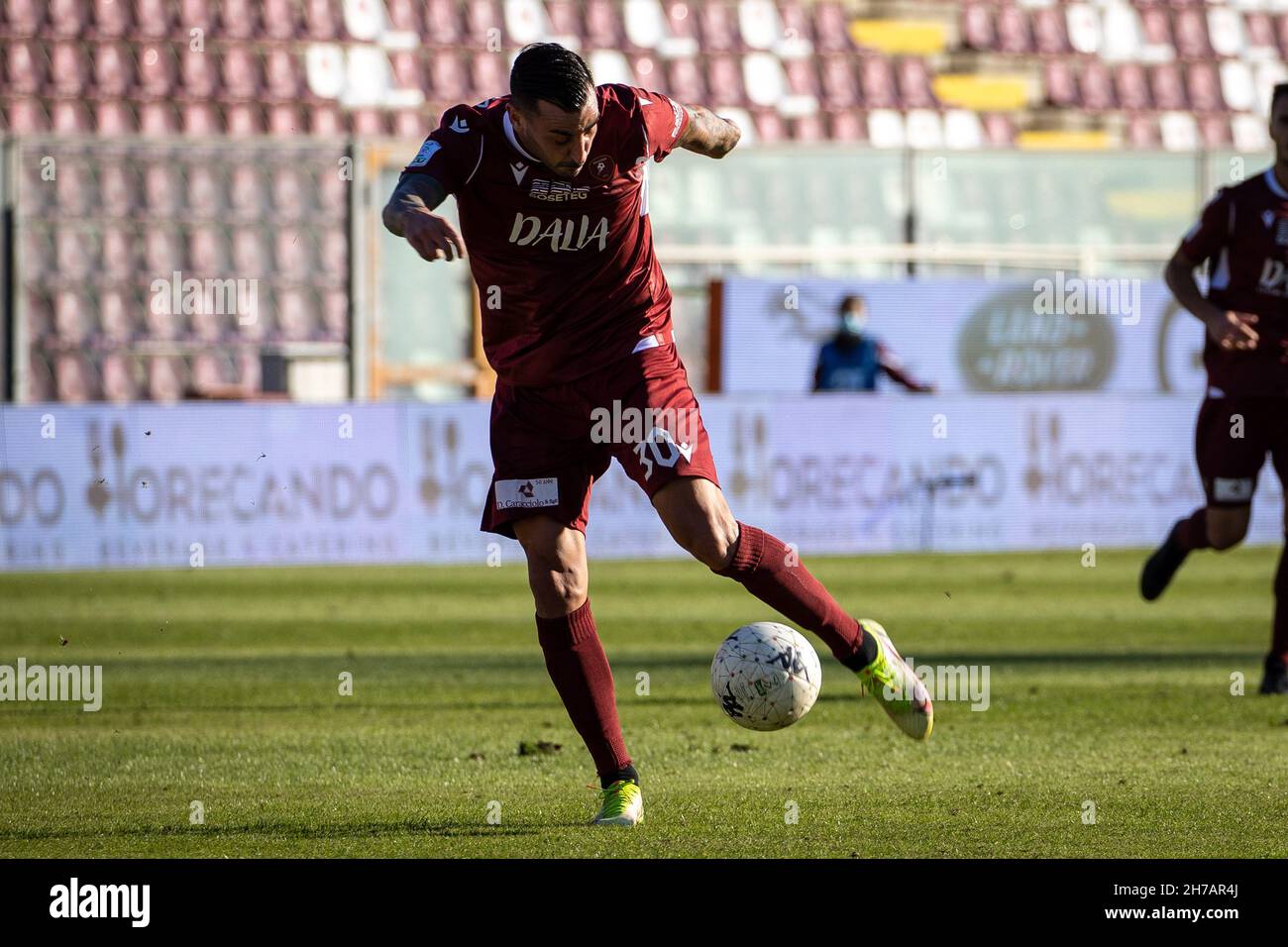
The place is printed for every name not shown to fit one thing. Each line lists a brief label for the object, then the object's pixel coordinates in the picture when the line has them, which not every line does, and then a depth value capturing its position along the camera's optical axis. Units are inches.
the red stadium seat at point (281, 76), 900.6
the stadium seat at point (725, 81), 971.3
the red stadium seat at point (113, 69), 867.4
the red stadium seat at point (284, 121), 895.7
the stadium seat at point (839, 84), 997.2
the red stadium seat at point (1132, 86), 1056.2
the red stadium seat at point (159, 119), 873.5
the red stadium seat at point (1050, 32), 1069.1
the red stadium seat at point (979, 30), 1067.3
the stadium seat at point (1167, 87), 1058.1
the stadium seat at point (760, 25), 1000.2
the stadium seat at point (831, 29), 1016.9
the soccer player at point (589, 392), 233.0
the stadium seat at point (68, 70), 856.9
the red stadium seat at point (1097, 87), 1055.6
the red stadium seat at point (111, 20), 872.3
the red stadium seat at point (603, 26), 955.3
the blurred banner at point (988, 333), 758.5
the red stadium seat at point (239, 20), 902.4
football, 237.9
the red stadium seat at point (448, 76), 928.3
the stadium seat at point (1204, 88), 1057.5
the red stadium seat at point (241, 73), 894.4
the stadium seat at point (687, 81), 961.5
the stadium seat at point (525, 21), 943.7
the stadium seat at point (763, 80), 981.8
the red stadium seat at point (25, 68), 852.6
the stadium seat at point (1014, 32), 1067.9
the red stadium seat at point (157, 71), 874.1
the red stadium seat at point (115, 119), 863.7
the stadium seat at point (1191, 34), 1075.9
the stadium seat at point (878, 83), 1005.2
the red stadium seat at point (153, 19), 876.6
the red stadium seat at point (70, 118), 853.8
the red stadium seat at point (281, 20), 910.4
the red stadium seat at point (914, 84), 1011.9
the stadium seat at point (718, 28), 985.5
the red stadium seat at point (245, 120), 890.7
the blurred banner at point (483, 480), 617.9
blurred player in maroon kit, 352.5
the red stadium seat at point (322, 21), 916.6
